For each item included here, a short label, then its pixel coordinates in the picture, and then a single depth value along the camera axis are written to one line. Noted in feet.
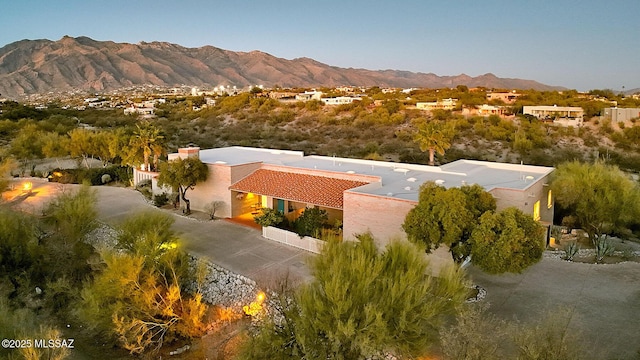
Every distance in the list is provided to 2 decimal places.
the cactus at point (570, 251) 56.13
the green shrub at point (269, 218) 63.82
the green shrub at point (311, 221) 60.18
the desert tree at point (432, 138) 89.92
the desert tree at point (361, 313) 28.58
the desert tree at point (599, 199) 58.29
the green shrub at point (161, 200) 83.61
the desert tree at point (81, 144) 120.98
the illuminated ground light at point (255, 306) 43.87
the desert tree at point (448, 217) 42.65
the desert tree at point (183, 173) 73.20
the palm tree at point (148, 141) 91.50
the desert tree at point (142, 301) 42.98
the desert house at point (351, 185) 53.16
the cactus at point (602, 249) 55.77
